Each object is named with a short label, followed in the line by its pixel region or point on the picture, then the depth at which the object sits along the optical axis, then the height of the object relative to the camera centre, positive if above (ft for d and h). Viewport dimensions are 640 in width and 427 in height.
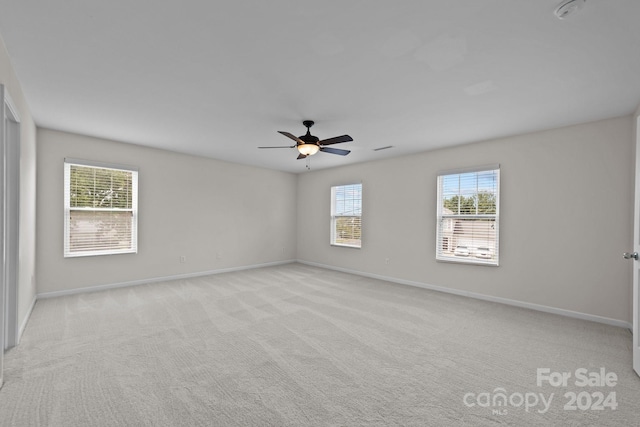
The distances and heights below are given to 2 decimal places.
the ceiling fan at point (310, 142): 11.25 +2.80
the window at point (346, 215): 21.30 -0.35
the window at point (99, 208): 14.51 -0.08
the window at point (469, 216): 14.62 -0.16
